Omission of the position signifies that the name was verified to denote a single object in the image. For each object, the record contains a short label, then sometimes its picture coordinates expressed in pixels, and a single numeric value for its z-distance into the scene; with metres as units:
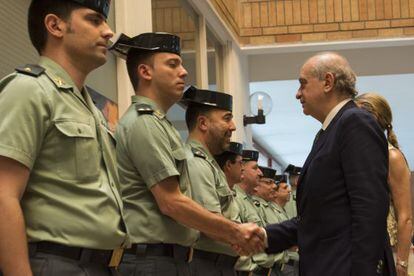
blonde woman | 3.77
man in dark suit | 2.86
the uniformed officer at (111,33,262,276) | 3.14
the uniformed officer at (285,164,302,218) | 10.46
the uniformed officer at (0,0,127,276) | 2.12
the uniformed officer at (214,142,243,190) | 5.75
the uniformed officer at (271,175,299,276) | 7.92
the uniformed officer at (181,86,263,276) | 3.96
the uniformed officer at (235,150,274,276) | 5.40
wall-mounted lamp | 10.27
